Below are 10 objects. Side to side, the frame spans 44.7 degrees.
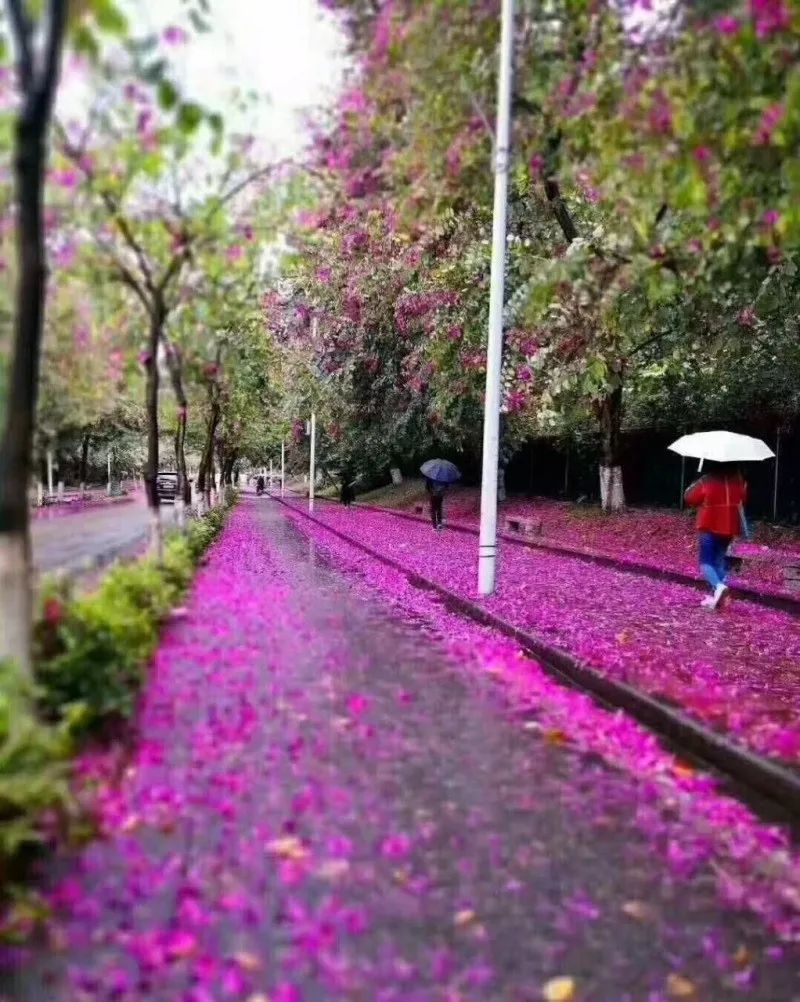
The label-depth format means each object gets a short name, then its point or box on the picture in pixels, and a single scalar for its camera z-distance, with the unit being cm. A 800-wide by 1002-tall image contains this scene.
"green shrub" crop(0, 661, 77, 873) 327
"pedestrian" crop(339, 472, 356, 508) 4450
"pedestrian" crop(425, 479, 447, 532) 2578
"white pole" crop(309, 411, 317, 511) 3466
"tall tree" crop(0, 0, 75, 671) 411
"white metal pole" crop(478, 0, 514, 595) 1162
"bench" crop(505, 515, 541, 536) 2305
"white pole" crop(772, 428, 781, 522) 1912
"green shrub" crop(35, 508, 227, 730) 478
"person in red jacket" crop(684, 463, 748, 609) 1122
